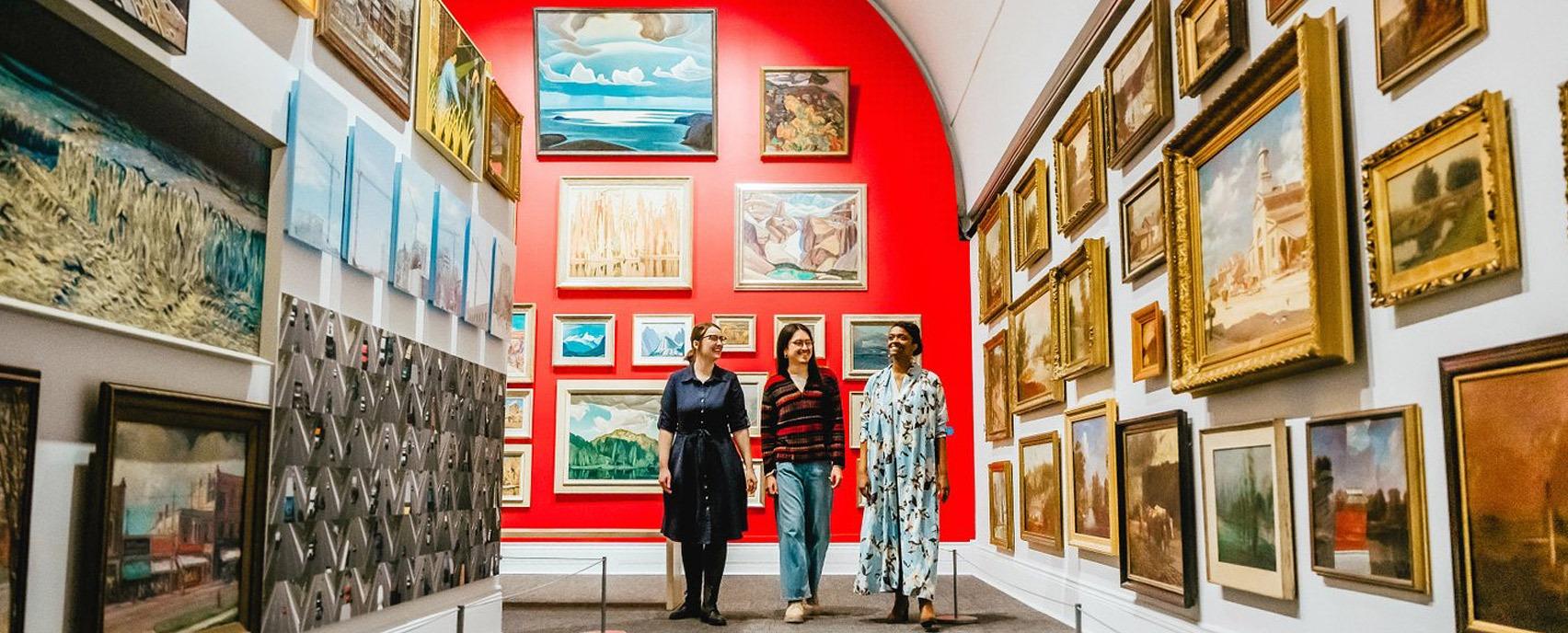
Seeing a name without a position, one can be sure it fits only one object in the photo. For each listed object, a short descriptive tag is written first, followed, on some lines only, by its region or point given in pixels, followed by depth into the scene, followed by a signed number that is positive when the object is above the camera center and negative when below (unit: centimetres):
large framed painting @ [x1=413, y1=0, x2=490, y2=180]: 613 +208
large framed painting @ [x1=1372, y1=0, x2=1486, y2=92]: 341 +131
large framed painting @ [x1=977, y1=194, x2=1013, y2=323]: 1046 +184
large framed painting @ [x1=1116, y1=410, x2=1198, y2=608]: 576 -24
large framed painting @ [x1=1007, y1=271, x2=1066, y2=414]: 853 +87
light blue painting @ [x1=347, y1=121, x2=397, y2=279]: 520 +119
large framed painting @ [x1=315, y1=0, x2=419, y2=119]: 504 +191
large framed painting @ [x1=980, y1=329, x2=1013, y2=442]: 1054 +65
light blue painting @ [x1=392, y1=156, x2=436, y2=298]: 578 +118
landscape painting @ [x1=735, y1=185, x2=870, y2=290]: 1240 +237
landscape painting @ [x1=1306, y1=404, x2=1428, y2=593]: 372 -12
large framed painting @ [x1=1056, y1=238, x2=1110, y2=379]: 738 +98
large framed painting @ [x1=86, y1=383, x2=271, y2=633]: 340 -16
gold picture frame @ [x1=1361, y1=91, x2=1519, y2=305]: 323 +77
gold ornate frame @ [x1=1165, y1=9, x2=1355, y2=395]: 418 +105
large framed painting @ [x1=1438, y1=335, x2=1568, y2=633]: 301 -5
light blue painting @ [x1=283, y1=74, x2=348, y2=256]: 460 +120
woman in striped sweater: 807 +2
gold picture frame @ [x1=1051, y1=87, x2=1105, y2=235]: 750 +200
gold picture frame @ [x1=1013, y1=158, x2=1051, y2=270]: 894 +194
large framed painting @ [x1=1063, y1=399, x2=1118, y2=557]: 711 -10
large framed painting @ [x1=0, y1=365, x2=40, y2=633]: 294 -6
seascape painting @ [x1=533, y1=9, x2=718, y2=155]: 1257 +397
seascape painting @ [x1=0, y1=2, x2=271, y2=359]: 304 +79
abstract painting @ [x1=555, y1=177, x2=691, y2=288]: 1236 +233
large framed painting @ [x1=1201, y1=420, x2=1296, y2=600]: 470 -20
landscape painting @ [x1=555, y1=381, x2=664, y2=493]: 1205 +26
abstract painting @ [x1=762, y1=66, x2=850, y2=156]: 1259 +375
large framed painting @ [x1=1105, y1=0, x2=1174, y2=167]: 616 +210
